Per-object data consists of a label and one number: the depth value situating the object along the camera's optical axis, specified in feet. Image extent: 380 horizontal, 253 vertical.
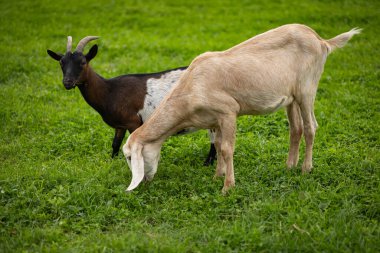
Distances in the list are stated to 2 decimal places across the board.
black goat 22.59
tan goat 18.19
